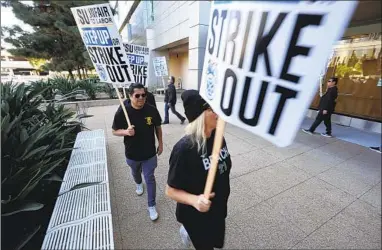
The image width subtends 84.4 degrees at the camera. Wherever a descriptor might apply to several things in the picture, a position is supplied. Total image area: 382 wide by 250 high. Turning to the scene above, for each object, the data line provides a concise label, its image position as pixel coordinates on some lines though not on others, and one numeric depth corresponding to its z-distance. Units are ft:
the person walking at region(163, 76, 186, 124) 24.03
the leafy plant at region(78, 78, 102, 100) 40.81
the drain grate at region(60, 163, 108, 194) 8.81
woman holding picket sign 4.71
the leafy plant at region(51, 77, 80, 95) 36.33
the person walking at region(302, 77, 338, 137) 19.32
